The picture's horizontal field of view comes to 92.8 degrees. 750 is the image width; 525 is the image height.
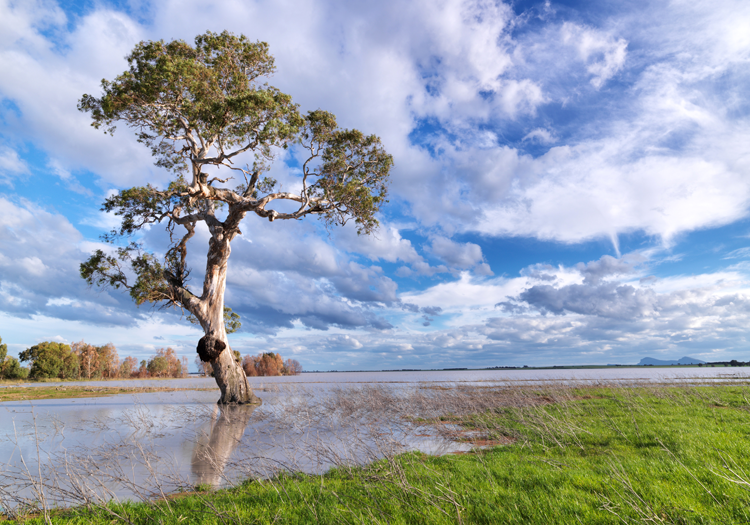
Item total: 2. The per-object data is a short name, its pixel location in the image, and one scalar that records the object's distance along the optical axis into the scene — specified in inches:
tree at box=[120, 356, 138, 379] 3950.5
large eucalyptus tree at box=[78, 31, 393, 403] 803.4
